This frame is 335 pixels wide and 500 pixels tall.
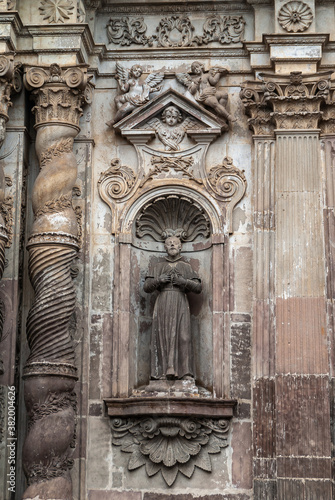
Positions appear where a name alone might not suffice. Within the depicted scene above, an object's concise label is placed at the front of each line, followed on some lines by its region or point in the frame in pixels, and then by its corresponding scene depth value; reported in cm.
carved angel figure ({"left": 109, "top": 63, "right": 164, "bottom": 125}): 1298
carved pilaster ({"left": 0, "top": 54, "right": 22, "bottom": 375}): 1220
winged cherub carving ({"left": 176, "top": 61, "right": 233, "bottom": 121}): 1286
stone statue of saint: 1229
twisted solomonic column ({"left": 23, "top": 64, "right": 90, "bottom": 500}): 1151
